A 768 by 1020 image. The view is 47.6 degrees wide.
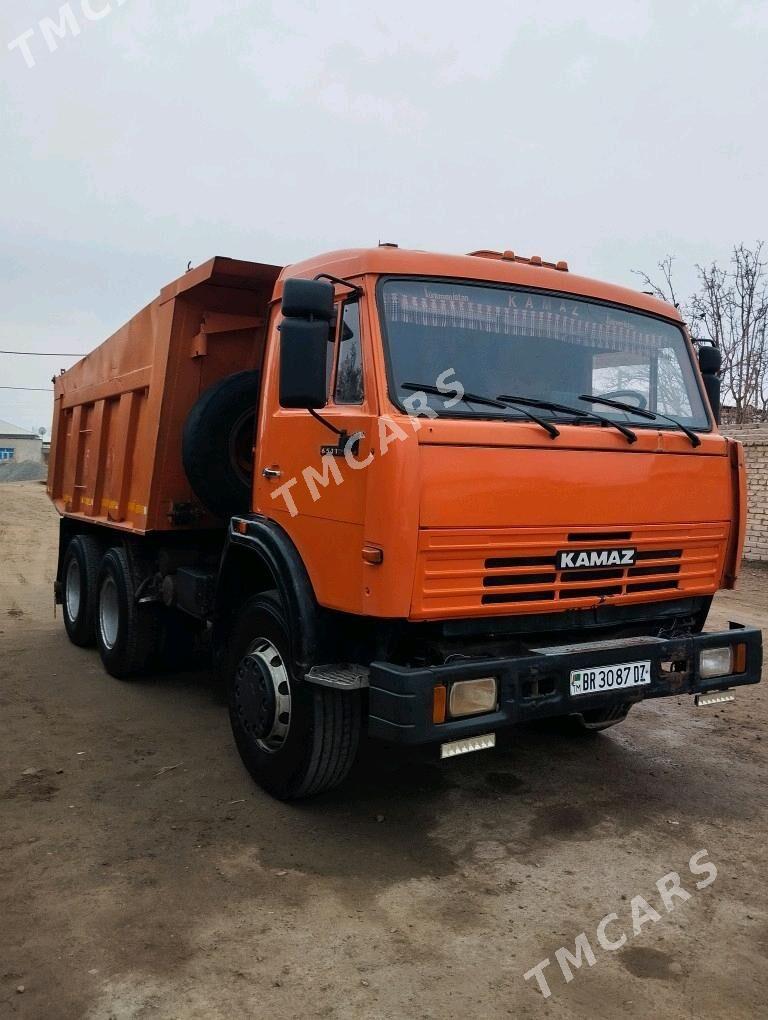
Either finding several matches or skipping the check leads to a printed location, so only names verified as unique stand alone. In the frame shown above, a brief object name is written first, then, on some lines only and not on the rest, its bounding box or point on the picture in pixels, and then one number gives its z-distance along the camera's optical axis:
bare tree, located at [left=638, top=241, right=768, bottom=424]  18.75
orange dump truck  3.49
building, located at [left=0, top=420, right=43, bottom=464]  62.30
